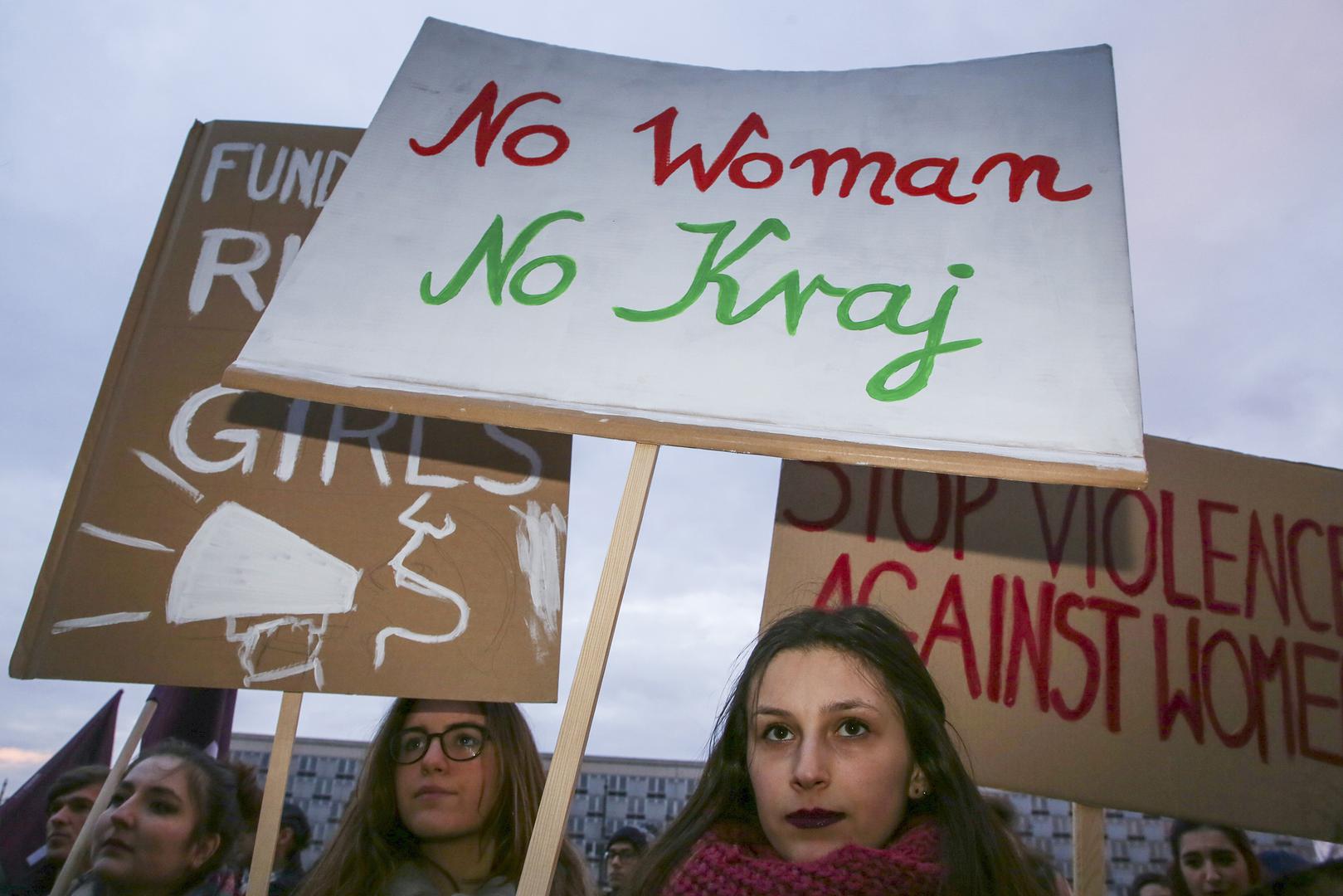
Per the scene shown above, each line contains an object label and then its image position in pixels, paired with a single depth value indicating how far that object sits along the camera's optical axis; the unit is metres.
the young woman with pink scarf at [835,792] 1.32
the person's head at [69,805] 3.18
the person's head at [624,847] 4.10
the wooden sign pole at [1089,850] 1.76
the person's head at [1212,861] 2.63
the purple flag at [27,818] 3.61
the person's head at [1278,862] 2.70
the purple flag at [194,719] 3.11
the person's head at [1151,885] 3.37
